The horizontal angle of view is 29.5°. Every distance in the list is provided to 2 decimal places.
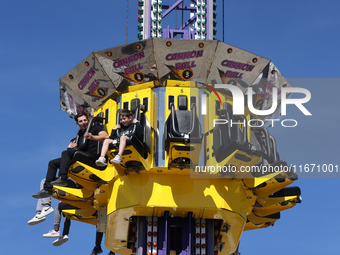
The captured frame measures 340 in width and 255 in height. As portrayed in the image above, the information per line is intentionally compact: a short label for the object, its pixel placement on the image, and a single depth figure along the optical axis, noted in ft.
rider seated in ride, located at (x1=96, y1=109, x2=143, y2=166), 77.97
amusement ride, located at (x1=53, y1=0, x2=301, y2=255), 83.05
